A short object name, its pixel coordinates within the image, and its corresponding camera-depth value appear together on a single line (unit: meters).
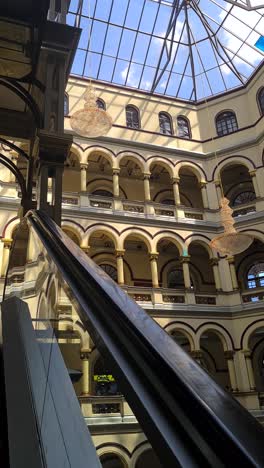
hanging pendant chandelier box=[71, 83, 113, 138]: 14.85
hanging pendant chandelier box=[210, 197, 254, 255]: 14.00
